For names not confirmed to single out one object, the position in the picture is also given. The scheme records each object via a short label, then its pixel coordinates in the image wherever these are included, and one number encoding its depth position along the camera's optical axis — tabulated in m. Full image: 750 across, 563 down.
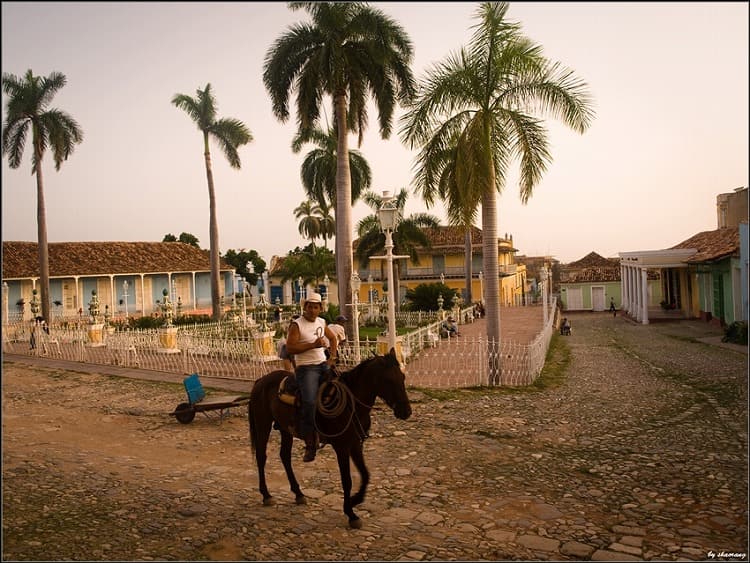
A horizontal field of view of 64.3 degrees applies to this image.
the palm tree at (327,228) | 39.81
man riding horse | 5.26
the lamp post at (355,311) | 13.06
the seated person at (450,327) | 21.19
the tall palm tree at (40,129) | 24.50
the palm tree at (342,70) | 15.70
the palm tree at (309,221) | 43.56
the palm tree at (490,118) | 11.75
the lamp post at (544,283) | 23.29
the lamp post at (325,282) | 35.31
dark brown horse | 5.12
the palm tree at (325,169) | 28.05
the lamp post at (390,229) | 10.39
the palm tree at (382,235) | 31.77
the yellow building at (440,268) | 44.34
